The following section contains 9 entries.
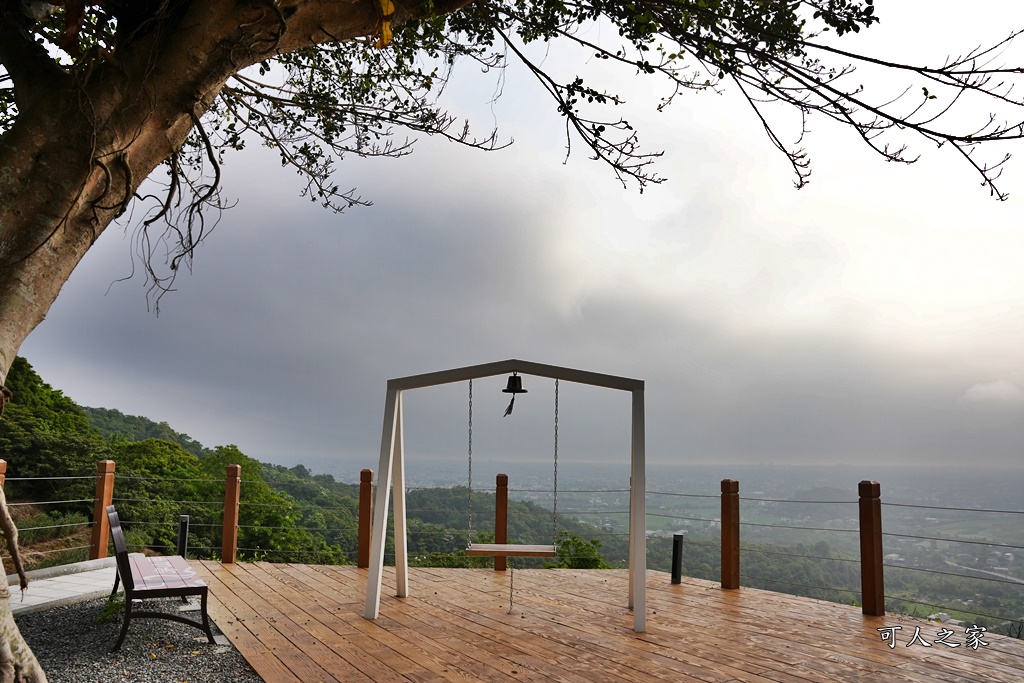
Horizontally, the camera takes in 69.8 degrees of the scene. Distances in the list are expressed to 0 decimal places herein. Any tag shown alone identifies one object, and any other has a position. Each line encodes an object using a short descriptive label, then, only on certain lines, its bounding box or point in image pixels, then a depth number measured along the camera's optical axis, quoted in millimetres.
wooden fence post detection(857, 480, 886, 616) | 5988
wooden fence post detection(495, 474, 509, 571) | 7711
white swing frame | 5512
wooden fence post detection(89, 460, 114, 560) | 7164
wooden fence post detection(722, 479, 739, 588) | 7035
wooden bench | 4426
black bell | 5773
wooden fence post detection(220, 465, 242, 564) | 7855
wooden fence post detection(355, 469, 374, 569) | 7932
